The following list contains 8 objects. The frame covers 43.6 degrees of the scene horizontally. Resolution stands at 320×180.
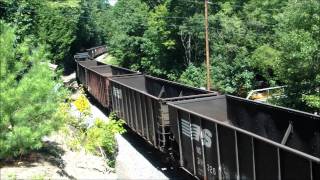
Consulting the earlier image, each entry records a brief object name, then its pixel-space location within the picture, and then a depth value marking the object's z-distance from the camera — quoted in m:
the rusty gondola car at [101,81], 21.45
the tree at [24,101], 9.15
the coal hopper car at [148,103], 12.61
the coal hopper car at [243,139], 7.02
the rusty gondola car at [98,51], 63.66
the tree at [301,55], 22.12
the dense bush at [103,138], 12.22
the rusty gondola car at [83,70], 30.37
